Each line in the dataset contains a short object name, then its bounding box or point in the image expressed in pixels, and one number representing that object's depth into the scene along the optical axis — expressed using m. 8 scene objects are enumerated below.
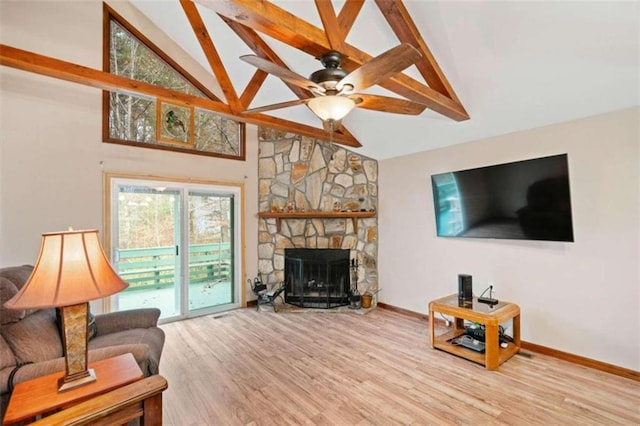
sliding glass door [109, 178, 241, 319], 3.96
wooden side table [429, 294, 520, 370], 2.85
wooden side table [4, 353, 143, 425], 1.36
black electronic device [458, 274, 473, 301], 3.39
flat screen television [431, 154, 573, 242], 2.93
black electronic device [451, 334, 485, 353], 3.09
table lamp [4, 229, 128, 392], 1.39
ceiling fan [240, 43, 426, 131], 1.71
